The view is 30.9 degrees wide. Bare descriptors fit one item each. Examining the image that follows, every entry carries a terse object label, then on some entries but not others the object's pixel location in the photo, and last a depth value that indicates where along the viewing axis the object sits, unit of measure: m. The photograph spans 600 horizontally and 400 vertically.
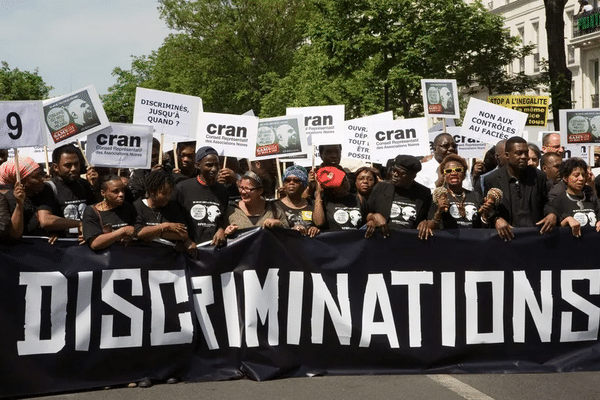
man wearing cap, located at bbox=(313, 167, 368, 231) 8.68
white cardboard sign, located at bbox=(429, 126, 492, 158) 14.36
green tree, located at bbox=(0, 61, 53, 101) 76.25
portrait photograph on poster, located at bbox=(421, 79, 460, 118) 13.94
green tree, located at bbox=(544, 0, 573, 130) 24.64
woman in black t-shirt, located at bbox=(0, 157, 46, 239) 7.82
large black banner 8.09
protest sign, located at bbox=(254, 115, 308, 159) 11.44
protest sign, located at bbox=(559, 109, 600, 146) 12.30
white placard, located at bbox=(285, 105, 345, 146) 13.22
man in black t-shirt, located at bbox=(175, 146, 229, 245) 8.77
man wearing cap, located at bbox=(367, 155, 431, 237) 8.64
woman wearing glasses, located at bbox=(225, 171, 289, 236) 8.71
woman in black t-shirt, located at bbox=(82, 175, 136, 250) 8.03
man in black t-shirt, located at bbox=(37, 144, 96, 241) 8.45
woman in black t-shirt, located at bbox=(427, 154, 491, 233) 8.77
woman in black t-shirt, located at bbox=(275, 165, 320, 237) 8.83
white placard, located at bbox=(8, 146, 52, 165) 14.47
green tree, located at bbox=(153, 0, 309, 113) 55.69
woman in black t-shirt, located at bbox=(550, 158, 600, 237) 8.84
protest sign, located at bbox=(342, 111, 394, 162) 13.72
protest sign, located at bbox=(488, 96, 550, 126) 15.64
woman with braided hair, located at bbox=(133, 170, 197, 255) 8.12
